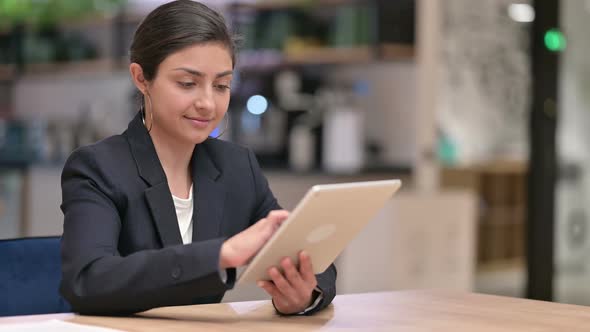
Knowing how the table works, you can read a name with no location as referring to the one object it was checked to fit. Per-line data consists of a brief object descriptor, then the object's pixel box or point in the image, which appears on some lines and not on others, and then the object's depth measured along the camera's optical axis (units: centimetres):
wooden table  148
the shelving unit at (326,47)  500
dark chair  177
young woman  150
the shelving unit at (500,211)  646
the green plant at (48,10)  648
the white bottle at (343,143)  486
